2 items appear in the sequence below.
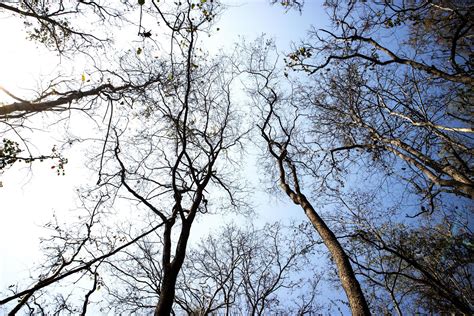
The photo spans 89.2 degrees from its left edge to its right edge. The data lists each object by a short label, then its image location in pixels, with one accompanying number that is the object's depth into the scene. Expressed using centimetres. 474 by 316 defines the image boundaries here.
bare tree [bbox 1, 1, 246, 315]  485
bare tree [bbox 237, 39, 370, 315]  458
